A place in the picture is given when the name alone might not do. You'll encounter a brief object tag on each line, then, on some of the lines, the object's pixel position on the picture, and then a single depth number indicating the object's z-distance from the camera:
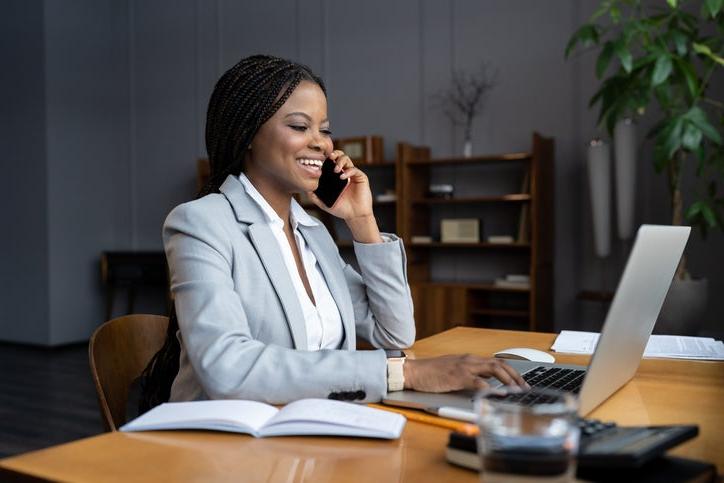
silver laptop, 1.01
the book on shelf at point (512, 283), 5.16
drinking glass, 0.62
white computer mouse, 1.59
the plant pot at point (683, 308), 3.89
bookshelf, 5.13
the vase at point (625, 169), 4.47
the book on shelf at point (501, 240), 5.23
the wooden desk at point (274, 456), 0.88
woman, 1.22
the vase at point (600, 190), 4.57
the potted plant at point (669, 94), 3.45
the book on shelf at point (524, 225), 5.14
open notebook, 1.01
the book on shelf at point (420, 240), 5.51
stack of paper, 1.72
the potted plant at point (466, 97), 5.59
